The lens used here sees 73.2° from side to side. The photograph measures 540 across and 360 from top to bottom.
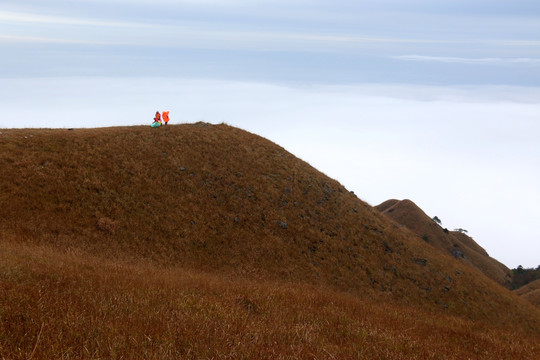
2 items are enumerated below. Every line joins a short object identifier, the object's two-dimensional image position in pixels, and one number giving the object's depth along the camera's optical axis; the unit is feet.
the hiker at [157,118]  117.70
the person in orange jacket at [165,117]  118.29
